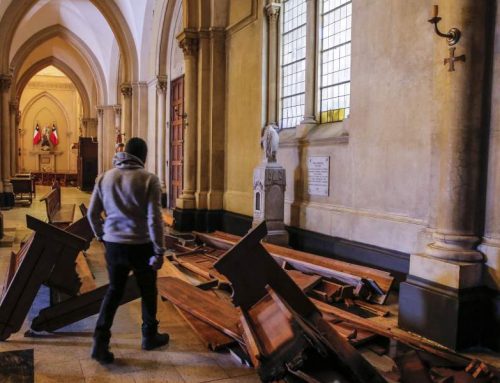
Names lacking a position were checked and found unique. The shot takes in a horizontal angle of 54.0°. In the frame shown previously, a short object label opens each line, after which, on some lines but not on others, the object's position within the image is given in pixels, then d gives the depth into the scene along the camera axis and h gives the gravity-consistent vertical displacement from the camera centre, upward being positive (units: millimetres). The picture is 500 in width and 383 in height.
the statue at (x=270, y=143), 7309 +321
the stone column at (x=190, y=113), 9984 +1030
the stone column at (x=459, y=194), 3963 -214
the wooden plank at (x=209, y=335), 3865 -1406
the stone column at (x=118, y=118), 21642 +1960
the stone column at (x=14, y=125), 21666 +1768
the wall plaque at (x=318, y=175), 6844 -138
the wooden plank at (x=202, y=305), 4007 -1306
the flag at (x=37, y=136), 35438 +1721
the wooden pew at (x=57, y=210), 8039 -980
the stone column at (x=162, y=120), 14023 +1220
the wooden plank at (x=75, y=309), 4109 -1259
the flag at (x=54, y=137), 35625 +1682
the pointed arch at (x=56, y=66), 26391 +4760
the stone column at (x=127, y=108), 15954 +1792
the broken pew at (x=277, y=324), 2740 -1045
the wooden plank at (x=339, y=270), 5117 -1173
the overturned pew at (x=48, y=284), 3965 -1048
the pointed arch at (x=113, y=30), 14977 +4043
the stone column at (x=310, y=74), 7289 +1359
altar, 35406 +45
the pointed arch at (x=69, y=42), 21553 +4989
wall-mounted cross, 3967 +882
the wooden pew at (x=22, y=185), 16312 -834
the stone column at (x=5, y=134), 15266 +830
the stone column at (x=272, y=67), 8312 +1666
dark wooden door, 12758 +677
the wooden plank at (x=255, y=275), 3654 -850
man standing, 3635 -490
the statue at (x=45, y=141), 35375 +1401
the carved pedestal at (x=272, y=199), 7289 -514
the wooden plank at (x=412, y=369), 3198 -1376
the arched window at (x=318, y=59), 6883 +1614
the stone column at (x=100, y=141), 22639 +974
